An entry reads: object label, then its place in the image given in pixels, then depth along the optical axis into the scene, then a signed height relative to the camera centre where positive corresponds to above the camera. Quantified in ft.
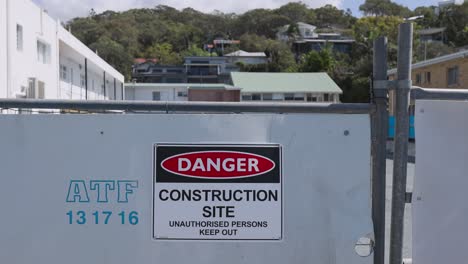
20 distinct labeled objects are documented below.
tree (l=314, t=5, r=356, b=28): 620.08 +94.46
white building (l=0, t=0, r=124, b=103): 74.49 +7.73
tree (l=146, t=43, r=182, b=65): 429.95 +37.77
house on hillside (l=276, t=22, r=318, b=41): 524.93 +66.91
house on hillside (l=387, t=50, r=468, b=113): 117.60 +7.23
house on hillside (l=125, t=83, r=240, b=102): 204.67 +3.97
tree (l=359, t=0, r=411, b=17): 628.69 +106.25
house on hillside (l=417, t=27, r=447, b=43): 410.52 +50.65
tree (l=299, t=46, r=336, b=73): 291.58 +20.74
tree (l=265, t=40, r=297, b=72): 353.31 +29.34
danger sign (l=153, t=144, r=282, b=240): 10.47 -1.64
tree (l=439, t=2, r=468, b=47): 403.95 +61.67
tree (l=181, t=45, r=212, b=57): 443.32 +39.69
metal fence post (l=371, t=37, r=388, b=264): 10.43 -0.85
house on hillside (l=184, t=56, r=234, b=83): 361.51 +22.53
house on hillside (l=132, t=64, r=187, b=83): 352.08 +17.91
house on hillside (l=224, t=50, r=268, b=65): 422.61 +34.00
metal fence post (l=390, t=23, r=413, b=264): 10.19 -0.64
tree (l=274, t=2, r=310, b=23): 643.91 +102.06
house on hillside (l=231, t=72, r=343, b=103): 211.82 +5.91
